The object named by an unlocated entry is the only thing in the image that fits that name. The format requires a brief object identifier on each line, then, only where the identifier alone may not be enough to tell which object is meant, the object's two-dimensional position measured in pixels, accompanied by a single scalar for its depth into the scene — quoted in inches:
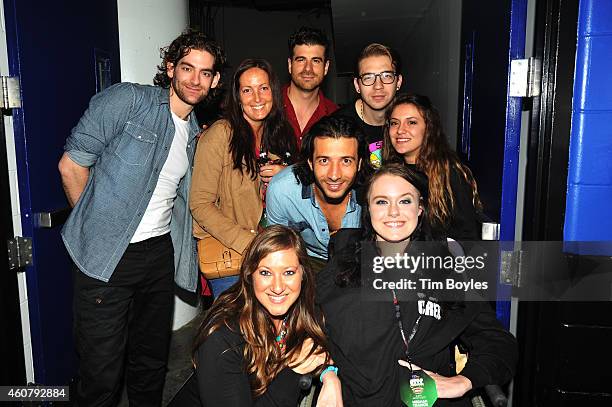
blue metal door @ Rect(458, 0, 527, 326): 79.6
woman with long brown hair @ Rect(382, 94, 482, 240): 84.3
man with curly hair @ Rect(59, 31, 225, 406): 85.5
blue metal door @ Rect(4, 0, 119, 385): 87.0
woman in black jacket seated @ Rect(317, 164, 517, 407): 67.4
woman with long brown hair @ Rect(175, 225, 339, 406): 65.6
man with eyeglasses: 100.6
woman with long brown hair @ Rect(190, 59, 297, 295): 93.0
